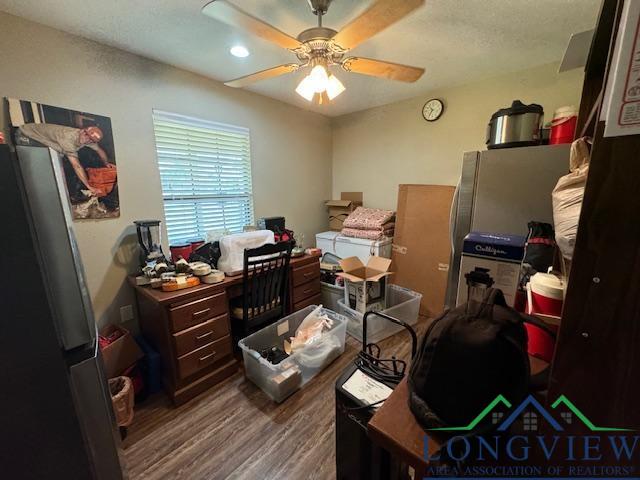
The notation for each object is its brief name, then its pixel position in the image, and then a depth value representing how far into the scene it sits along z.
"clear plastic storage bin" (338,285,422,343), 2.39
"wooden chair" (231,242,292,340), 1.93
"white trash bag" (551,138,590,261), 0.70
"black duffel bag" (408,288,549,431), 0.54
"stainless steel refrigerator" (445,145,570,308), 1.53
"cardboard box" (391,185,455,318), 2.73
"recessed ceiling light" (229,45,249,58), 1.84
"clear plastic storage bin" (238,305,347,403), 1.75
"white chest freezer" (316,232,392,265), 2.95
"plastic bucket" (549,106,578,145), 1.58
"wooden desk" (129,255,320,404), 1.64
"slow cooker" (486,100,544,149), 1.59
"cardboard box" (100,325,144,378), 1.61
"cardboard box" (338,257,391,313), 2.38
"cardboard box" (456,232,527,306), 1.05
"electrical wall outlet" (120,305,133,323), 1.98
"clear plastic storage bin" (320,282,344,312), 2.68
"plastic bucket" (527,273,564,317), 0.74
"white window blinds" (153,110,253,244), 2.21
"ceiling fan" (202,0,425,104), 1.09
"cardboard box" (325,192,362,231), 3.59
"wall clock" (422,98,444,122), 2.76
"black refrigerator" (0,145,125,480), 0.74
